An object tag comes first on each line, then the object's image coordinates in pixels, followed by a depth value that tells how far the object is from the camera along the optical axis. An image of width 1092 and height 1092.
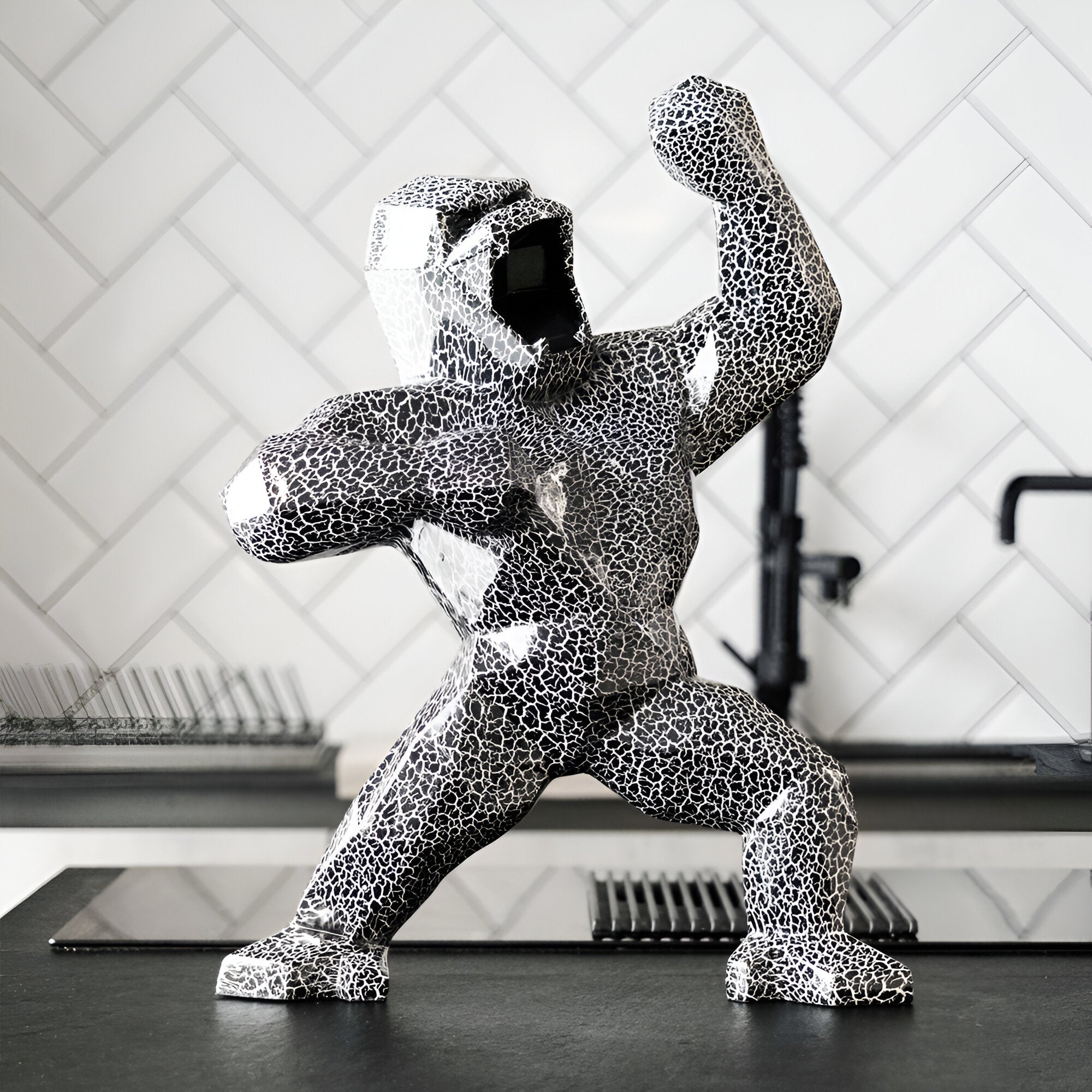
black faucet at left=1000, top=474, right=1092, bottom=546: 2.45
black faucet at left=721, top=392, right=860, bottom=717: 2.56
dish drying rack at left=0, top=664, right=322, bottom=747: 2.57
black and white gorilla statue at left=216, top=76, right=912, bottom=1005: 1.53
